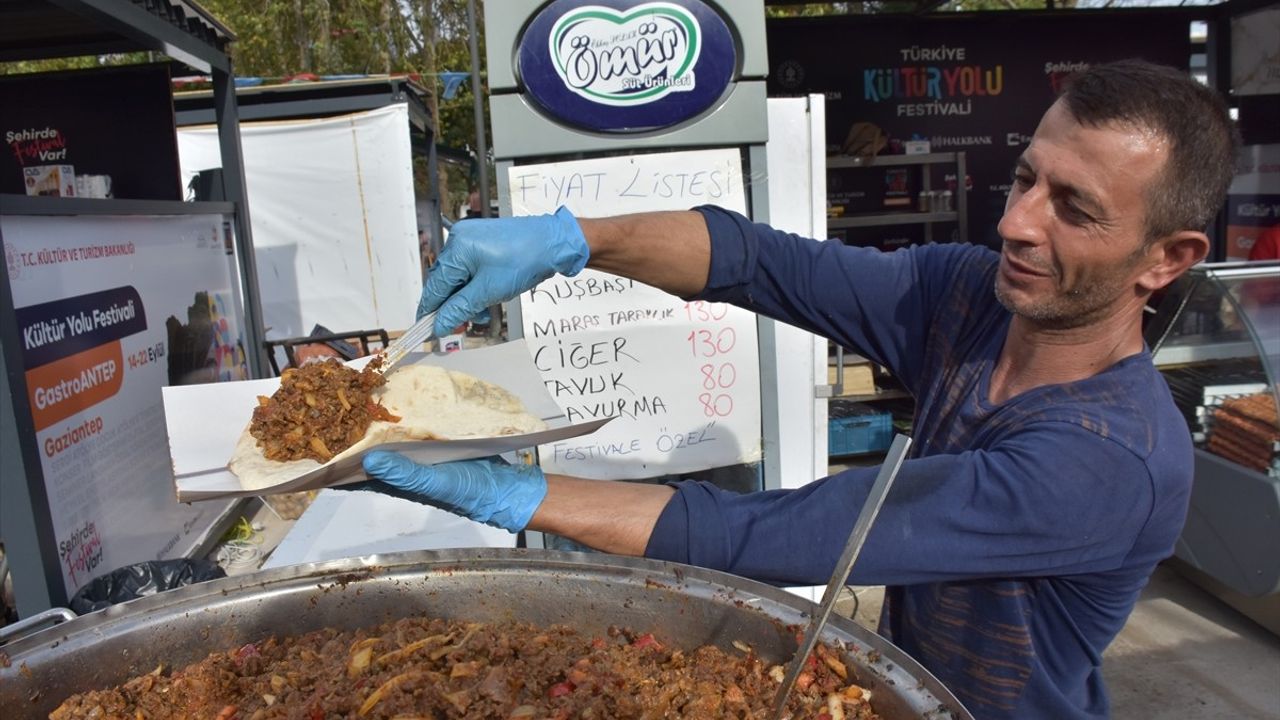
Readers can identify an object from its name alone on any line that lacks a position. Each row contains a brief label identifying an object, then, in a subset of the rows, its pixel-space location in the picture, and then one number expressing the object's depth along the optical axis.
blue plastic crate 6.45
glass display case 3.95
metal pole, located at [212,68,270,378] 6.09
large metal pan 1.43
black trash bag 3.36
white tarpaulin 10.26
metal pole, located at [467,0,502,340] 9.28
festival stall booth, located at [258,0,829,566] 3.14
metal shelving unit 7.63
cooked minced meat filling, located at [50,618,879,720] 1.34
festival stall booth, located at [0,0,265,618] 3.31
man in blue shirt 1.46
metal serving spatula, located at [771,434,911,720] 1.15
